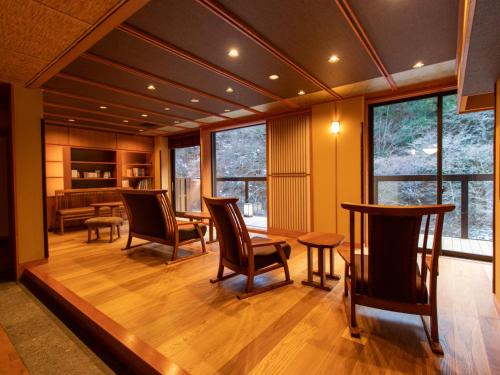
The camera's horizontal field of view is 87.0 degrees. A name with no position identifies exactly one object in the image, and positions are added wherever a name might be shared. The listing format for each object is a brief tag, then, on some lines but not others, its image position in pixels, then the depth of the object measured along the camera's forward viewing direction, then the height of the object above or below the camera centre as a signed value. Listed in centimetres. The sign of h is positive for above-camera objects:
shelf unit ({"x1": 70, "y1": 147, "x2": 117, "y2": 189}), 657 +46
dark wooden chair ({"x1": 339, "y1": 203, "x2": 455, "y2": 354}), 172 -58
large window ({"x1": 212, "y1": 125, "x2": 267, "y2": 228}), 600 +35
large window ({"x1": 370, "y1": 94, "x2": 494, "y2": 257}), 363 +28
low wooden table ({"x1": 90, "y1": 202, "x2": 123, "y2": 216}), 558 -44
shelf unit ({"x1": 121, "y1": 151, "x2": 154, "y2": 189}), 737 +44
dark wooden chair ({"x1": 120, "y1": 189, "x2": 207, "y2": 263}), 357 -54
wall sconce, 441 +93
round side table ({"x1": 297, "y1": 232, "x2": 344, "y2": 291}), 262 -62
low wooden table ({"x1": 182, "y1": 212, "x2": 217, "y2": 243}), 447 -57
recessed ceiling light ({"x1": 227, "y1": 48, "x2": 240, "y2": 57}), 272 +138
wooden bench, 561 -39
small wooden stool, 465 -67
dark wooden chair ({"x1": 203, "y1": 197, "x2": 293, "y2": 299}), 259 -70
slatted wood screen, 499 +17
